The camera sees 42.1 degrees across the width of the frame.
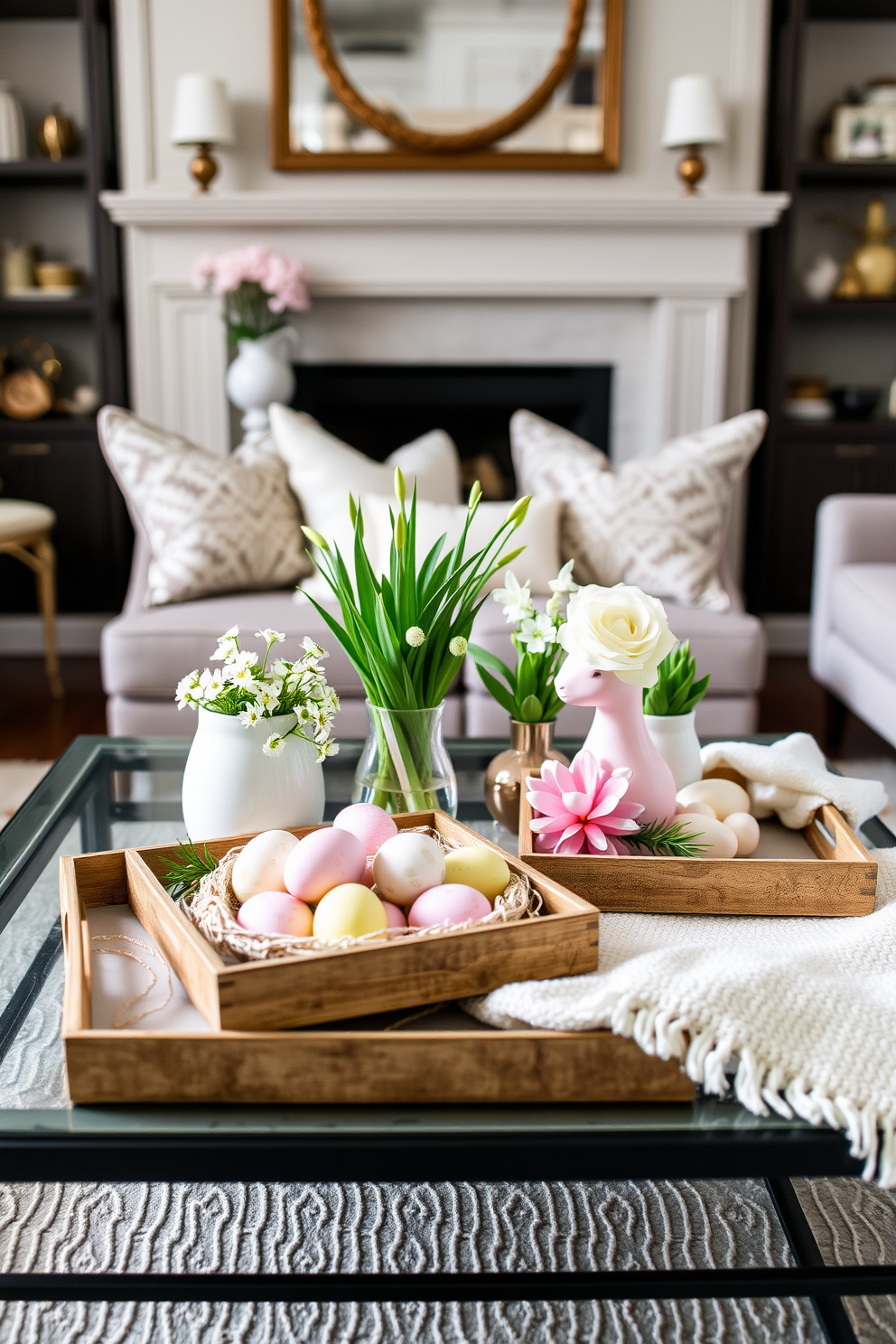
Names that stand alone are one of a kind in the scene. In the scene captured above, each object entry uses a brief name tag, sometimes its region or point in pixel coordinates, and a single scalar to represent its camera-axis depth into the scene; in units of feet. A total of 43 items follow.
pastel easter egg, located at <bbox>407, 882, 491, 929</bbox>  3.02
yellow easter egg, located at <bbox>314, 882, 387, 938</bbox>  2.94
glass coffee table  2.57
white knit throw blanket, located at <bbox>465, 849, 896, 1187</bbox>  2.63
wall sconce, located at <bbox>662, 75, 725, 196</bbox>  11.35
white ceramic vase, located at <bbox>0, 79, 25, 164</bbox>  12.05
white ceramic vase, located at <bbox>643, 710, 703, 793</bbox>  4.26
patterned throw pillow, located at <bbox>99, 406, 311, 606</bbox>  8.44
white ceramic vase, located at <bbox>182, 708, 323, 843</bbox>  3.84
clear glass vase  4.08
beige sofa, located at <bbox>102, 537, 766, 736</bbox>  7.81
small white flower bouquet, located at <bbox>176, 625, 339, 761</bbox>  3.81
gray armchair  8.55
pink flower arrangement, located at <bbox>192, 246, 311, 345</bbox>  11.36
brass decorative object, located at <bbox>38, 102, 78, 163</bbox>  12.10
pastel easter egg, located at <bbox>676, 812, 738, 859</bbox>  3.78
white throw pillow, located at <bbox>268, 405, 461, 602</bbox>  8.79
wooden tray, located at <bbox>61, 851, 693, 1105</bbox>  2.63
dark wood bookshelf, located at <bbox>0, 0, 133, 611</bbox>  11.87
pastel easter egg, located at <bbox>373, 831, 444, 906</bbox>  3.13
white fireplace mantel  11.67
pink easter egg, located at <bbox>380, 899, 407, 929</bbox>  3.06
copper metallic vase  4.59
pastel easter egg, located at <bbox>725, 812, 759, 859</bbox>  3.95
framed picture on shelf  12.17
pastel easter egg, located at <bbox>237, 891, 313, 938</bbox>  3.00
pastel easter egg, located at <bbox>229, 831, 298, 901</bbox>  3.20
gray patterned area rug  3.62
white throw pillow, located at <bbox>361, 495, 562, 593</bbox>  8.24
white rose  3.47
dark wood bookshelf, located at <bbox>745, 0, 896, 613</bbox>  12.02
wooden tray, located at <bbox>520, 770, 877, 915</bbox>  3.53
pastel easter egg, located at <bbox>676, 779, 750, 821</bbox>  4.11
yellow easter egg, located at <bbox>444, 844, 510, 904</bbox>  3.20
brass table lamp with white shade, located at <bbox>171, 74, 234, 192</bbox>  11.26
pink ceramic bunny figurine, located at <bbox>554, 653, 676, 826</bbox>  3.67
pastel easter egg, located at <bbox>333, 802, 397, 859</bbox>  3.44
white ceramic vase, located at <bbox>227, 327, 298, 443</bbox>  11.66
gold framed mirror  11.82
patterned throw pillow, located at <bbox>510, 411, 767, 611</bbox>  8.46
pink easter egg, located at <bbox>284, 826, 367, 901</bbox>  3.10
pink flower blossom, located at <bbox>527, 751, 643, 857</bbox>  3.58
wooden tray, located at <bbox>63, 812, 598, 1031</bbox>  2.66
